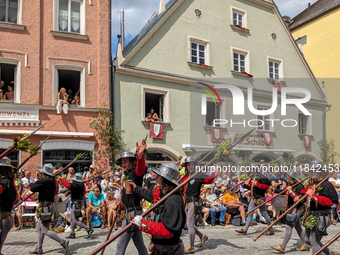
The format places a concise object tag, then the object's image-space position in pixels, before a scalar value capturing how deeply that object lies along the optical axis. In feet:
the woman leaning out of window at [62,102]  48.82
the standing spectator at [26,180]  40.00
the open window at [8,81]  48.03
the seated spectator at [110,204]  36.40
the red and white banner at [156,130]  55.01
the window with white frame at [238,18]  67.62
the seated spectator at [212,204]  39.65
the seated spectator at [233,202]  40.22
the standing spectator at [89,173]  43.36
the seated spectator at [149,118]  55.16
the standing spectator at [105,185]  40.42
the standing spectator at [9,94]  47.99
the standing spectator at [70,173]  38.36
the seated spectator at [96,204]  36.78
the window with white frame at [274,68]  70.08
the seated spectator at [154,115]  56.18
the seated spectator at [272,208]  38.70
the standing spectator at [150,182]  35.99
